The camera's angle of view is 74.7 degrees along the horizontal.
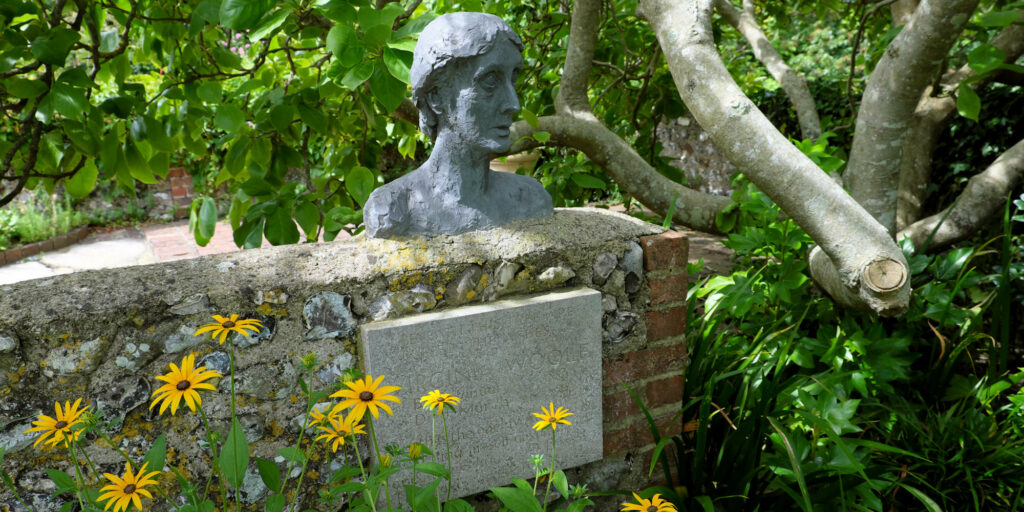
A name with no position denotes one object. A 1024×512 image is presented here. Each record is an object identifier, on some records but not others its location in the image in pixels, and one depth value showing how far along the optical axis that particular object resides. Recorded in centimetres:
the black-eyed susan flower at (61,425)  103
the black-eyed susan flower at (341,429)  117
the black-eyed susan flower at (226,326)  109
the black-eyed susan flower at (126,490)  97
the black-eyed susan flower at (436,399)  118
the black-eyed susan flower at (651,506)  118
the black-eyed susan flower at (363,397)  108
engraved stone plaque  159
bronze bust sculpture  159
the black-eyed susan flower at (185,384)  99
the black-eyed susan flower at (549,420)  123
